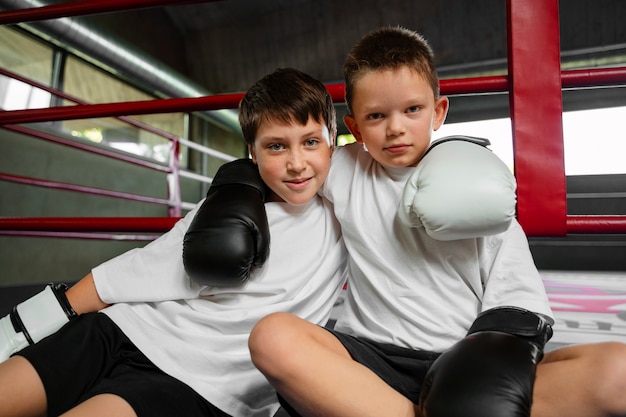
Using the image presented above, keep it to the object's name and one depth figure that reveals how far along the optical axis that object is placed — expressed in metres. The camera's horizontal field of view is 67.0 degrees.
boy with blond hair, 0.47
